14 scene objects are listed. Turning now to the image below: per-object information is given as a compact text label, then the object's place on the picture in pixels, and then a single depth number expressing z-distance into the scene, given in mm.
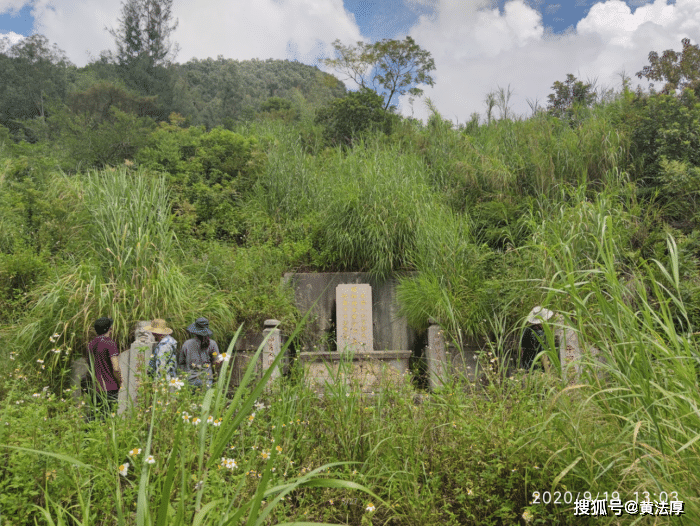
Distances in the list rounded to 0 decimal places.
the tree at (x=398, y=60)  12031
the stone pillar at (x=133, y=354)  4644
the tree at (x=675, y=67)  8961
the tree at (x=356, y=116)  11031
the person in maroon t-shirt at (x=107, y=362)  4367
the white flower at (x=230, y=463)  2026
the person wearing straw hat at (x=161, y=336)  4578
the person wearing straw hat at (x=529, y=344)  4910
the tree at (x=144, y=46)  19500
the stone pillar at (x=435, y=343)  5988
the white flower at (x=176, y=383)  2402
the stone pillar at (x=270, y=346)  5285
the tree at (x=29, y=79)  20438
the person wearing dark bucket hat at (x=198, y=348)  4699
